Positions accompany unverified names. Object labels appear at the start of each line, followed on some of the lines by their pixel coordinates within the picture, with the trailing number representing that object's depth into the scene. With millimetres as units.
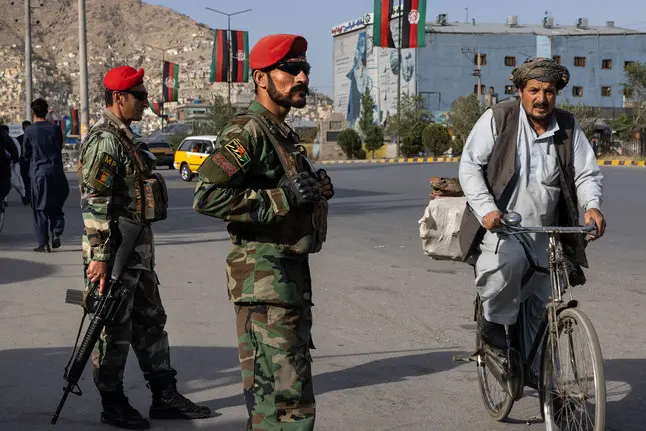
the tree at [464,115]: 68438
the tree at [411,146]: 64594
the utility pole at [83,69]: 25703
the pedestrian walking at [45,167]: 12547
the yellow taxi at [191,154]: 36781
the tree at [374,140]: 68438
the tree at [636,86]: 63969
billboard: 92688
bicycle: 4141
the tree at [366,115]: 77062
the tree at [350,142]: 67625
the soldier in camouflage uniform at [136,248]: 5125
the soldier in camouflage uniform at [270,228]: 3703
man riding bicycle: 4852
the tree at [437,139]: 62562
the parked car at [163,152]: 51328
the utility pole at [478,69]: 79469
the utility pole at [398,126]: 67625
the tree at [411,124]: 64750
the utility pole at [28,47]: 40812
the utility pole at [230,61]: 53469
